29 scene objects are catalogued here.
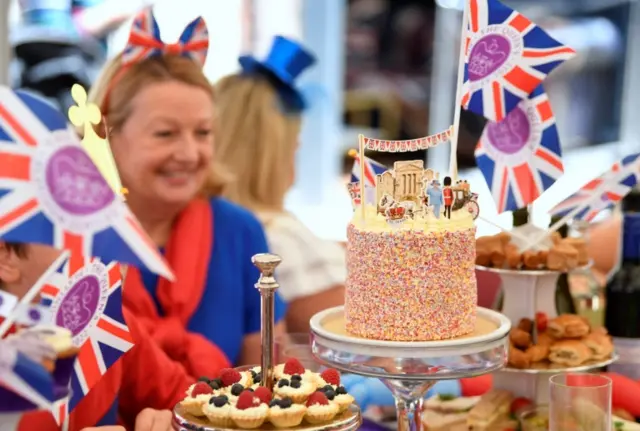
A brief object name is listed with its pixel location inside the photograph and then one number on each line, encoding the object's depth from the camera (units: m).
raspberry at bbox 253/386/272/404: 2.04
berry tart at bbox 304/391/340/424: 2.03
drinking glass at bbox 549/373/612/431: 2.17
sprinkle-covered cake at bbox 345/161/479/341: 2.15
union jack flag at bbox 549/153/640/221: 2.57
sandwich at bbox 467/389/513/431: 2.40
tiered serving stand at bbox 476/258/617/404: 2.47
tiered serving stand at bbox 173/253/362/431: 2.03
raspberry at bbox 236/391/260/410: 2.01
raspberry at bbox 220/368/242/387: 2.13
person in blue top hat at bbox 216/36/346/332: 3.49
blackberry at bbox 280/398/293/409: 2.02
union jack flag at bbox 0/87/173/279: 1.86
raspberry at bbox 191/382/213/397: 2.07
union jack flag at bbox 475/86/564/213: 2.51
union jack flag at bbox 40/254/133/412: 2.04
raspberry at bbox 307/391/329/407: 2.05
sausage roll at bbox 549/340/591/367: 2.42
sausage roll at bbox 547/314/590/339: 2.46
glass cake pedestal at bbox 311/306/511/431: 2.09
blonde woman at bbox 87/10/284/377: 2.77
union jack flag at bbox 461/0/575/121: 2.40
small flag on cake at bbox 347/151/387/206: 2.27
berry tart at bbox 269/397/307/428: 2.01
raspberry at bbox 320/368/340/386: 2.15
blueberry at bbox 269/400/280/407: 2.02
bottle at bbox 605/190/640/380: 2.56
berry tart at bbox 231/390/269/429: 2.00
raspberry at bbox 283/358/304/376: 2.16
